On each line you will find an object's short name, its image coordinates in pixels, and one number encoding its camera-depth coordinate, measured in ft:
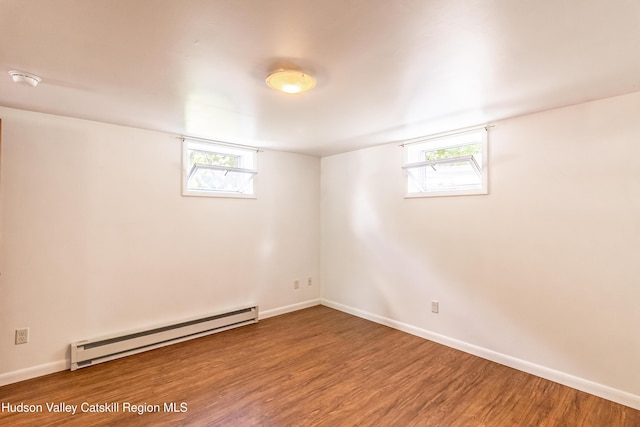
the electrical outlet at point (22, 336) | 8.20
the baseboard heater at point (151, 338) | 8.84
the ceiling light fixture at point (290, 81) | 5.97
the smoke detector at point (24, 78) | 6.00
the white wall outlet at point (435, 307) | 10.69
